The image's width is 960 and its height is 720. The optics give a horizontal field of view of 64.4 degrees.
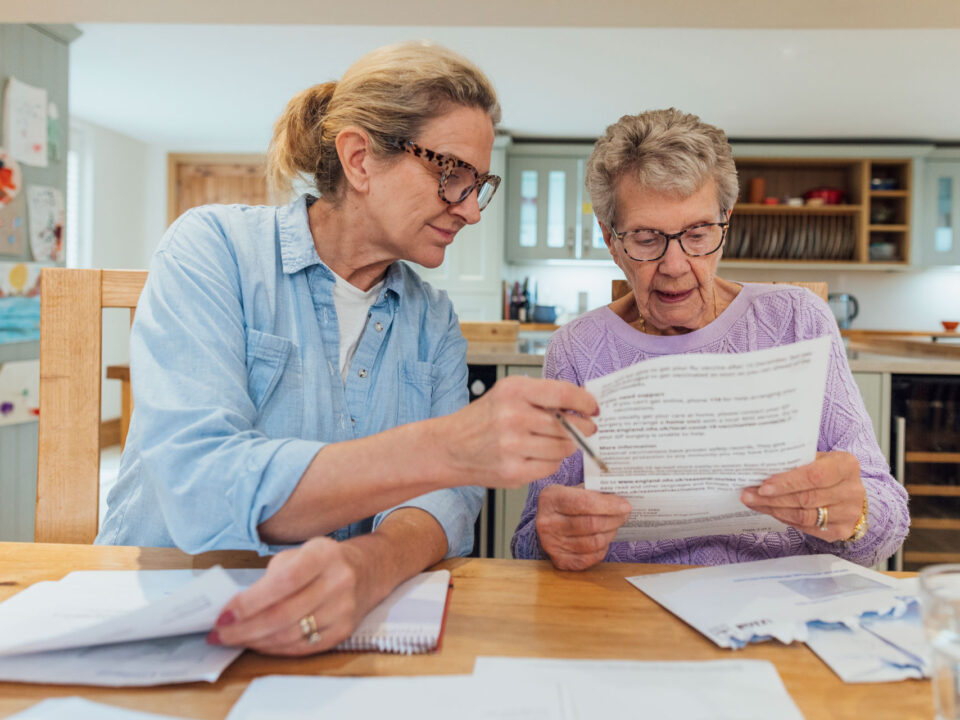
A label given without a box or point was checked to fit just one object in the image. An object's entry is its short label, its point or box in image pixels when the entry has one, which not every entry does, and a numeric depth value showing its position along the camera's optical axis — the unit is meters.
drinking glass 0.53
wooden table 0.60
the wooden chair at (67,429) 1.08
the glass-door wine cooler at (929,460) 2.47
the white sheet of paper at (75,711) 0.55
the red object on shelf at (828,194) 6.16
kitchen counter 2.41
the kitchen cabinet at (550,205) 6.27
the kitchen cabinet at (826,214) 6.11
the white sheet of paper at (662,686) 0.58
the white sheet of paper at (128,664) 0.62
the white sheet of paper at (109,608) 0.61
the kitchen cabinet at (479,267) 6.17
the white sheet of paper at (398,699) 0.57
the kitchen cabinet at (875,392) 2.45
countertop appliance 5.35
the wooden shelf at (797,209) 6.09
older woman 1.09
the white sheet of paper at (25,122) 3.53
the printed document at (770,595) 0.72
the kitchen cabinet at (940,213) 6.10
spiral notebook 0.68
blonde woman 0.73
